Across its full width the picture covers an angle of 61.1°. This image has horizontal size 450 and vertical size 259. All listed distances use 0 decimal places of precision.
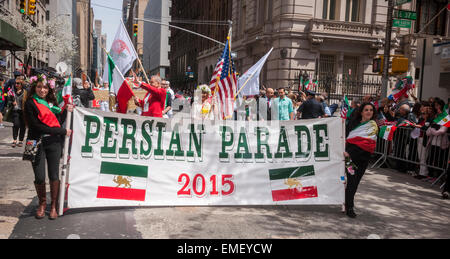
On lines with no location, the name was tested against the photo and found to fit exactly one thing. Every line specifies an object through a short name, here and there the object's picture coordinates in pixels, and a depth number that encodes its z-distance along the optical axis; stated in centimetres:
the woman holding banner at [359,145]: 554
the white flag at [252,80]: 949
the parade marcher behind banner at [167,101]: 1110
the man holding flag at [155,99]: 760
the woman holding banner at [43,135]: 488
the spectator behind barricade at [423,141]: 902
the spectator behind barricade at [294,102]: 1432
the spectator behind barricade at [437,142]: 844
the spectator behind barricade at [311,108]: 1019
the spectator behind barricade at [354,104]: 1184
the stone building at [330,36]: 2491
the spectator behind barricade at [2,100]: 1441
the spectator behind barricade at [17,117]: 1043
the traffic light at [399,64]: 1291
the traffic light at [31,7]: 2058
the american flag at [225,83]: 861
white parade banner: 533
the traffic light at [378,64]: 1385
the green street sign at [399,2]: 1269
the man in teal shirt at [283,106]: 1116
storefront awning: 1730
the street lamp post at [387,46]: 1300
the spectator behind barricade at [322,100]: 1177
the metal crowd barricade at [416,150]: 859
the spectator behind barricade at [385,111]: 1077
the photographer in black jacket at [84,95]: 1136
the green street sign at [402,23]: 1312
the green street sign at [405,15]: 1299
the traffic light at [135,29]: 2642
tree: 3719
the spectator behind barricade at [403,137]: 988
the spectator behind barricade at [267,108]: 1167
